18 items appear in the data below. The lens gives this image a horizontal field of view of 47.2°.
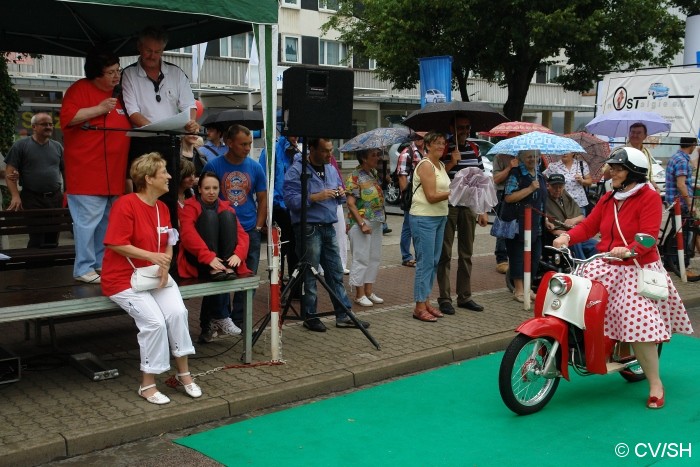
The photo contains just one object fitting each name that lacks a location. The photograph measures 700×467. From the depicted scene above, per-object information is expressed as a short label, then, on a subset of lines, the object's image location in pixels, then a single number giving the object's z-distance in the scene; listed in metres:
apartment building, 26.80
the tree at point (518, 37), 25.20
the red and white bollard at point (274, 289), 6.61
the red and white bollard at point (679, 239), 11.19
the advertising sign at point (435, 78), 18.66
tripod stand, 7.38
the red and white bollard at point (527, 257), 9.09
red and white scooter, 5.62
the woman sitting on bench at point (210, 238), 6.53
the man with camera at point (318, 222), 7.81
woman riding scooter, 5.86
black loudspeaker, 7.20
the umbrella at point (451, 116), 8.70
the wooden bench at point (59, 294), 5.61
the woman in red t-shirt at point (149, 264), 5.69
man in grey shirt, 9.77
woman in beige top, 8.09
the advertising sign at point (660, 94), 13.52
